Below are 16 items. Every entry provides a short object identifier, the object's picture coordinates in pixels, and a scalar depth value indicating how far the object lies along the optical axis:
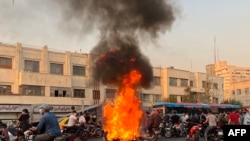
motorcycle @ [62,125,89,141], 18.61
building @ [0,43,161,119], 43.50
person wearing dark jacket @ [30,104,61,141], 9.23
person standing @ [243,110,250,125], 17.92
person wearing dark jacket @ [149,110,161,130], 18.96
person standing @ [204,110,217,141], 17.05
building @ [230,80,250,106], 90.75
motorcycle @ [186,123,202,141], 18.47
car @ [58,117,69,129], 21.63
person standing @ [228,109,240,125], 19.66
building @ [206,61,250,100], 148.38
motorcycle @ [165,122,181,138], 22.89
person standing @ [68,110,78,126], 18.58
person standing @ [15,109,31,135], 16.31
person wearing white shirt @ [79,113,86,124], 20.36
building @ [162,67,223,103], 63.69
